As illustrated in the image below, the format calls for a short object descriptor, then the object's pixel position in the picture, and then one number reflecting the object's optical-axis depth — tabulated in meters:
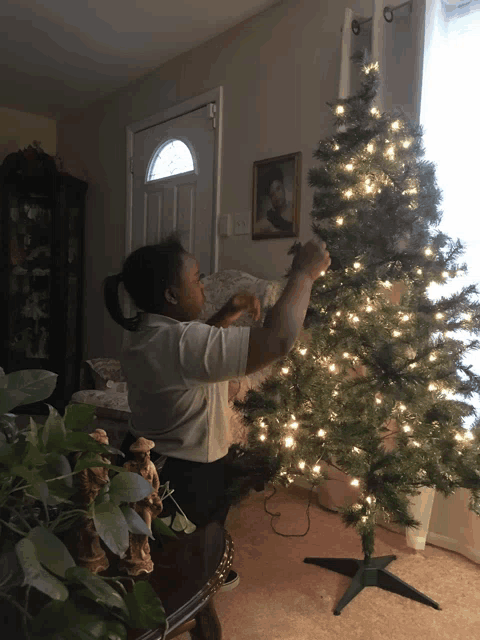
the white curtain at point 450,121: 2.09
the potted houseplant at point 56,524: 0.46
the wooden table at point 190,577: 0.73
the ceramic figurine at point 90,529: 0.69
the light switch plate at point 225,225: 3.17
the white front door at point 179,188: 3.35
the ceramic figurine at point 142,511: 0.75
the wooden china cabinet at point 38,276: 4.20
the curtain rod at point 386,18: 2.34
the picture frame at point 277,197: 2.78
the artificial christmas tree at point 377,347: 1.52
